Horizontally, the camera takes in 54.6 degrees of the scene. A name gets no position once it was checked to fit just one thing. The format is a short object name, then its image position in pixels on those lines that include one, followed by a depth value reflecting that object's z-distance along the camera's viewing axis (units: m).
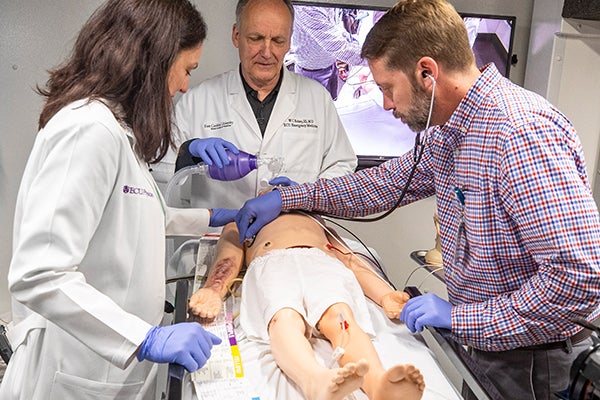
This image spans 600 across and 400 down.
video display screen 3.26
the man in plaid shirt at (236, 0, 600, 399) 1.33
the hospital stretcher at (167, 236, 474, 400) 1.40
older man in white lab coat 2.66
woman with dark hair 1.21
